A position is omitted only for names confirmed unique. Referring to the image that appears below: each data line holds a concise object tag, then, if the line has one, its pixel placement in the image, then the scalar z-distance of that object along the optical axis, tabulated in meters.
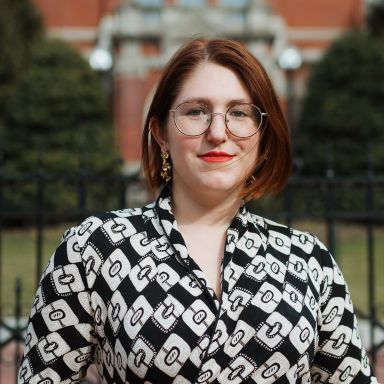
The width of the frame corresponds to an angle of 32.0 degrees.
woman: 1.26
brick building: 16.42
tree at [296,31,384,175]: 12.35
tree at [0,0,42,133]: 14.81
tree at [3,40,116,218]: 12.09
